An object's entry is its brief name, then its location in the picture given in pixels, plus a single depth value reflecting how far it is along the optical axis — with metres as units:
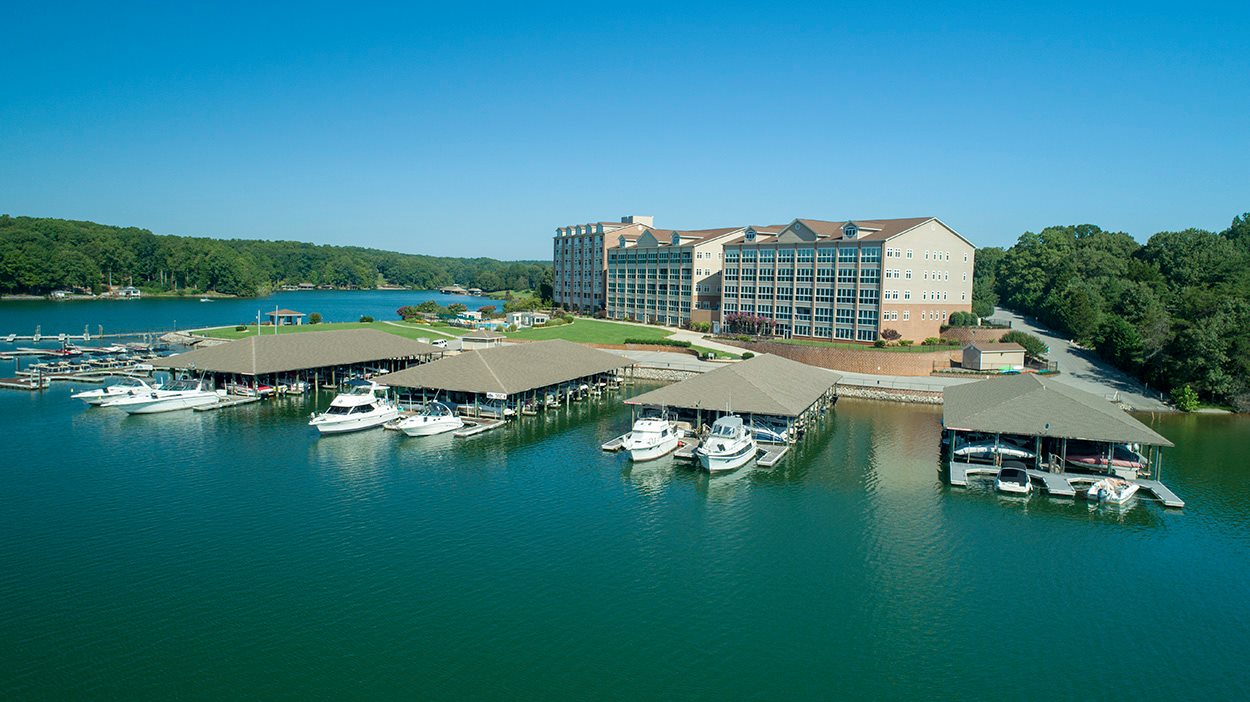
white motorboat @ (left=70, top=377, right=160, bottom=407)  45.53
